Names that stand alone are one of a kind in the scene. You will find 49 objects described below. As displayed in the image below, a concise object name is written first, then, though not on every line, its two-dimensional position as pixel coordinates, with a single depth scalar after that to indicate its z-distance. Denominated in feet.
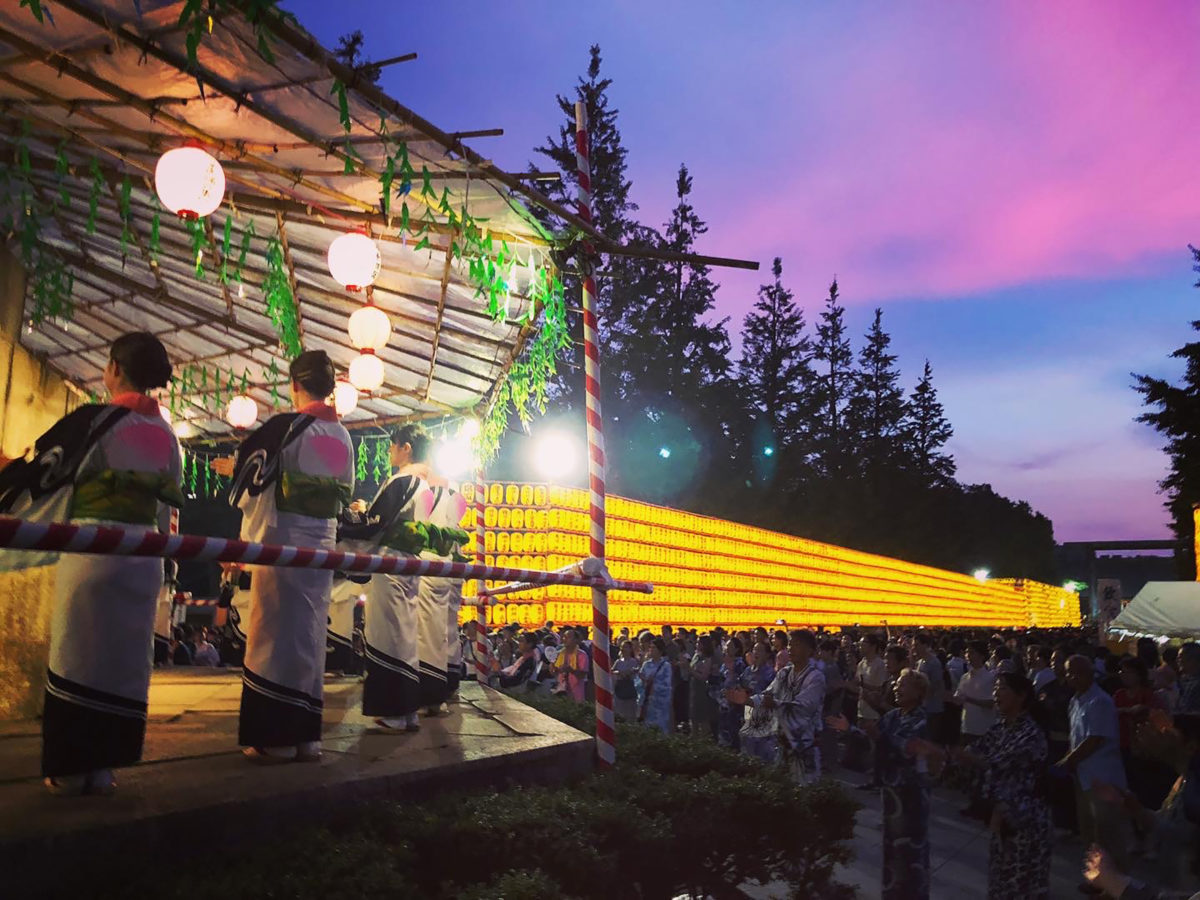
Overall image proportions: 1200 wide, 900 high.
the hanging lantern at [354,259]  22.68
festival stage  10.31
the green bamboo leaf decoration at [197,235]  20.95
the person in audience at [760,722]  30.81
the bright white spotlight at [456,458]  38.60
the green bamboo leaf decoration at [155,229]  22.76
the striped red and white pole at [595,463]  19.39
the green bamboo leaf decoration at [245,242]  22.96
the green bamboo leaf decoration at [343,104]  16.62
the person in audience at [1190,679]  30.73
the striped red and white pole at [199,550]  9.46
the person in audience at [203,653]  49.37
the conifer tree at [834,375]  195.00
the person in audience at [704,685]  49.16
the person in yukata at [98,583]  11.99
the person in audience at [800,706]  28.60
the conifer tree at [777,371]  161.79
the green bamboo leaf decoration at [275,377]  35.09
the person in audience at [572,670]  47.19
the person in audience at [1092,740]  23.41
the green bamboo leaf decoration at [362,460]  43.33
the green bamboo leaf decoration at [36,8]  12.78
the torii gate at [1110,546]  222.89
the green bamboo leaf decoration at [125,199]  19.54
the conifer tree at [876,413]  200.34
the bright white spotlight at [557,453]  55.16
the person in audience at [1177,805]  16.48
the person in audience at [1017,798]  18.48
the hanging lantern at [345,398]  33.37
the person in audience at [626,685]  50.70
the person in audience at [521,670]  48.96
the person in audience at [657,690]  46.01
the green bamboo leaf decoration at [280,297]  24.84
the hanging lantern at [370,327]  27.12
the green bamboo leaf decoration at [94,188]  19.20
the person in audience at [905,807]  19.31
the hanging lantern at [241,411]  39.29
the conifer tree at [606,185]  132.36
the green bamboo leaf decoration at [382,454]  45.06
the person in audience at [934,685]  42.22
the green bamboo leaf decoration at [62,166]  18.78
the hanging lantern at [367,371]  29.53
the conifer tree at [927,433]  222.28
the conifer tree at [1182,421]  104.06
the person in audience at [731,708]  45.50
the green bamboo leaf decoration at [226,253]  22.56
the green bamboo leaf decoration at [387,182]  18.58
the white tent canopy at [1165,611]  61.26
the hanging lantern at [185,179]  18.74
